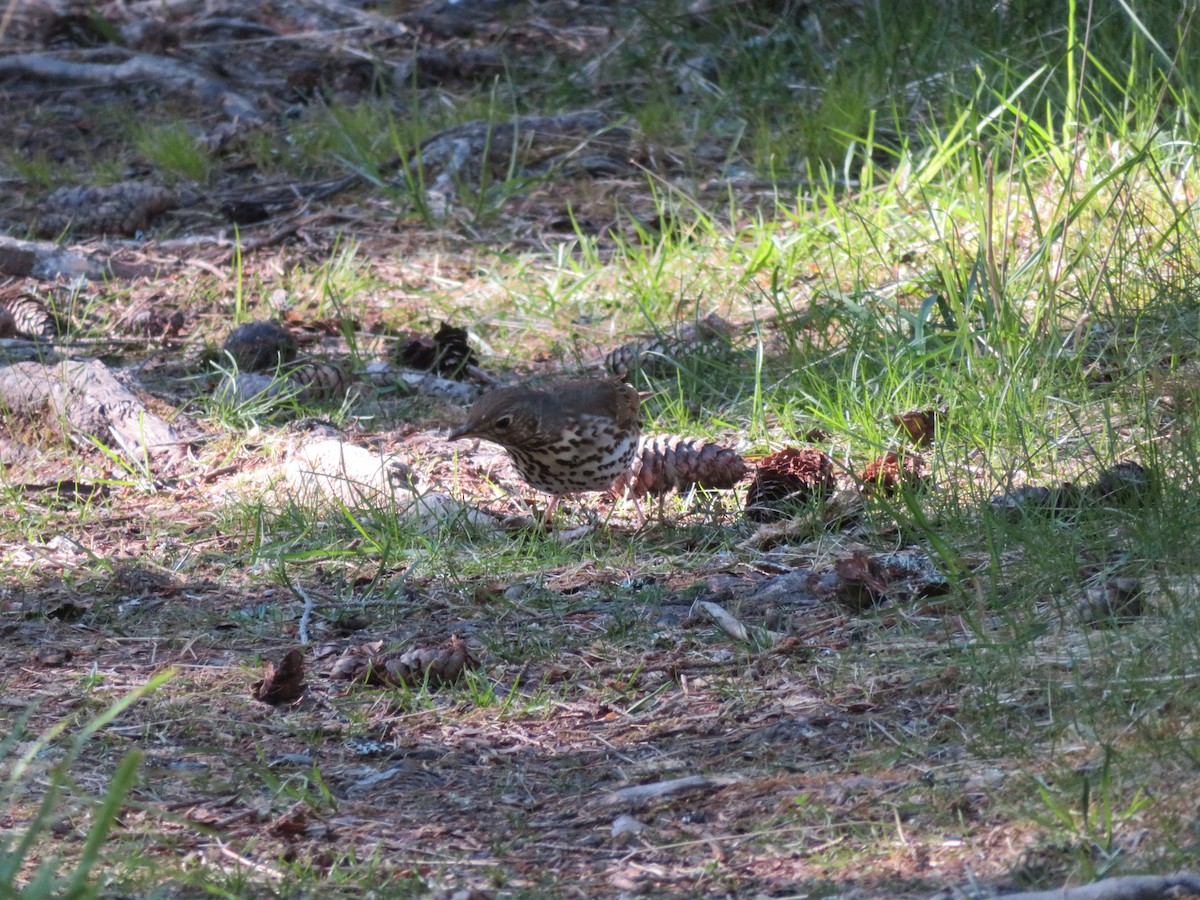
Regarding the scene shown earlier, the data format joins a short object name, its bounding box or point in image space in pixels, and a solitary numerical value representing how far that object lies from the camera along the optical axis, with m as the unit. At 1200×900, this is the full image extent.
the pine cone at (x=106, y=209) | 14.27
